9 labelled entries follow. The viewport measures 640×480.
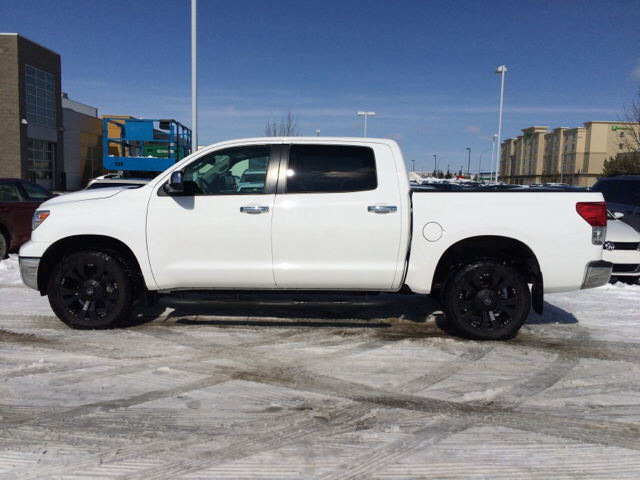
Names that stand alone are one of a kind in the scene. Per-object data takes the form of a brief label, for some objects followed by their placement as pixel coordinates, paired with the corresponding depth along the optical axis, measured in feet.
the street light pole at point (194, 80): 49.85
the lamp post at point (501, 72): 104.83
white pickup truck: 17.13
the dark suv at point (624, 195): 34.63
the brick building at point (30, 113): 95.96
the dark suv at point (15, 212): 32.08
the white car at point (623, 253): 27.35
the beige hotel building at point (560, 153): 288.30
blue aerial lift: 50.34
